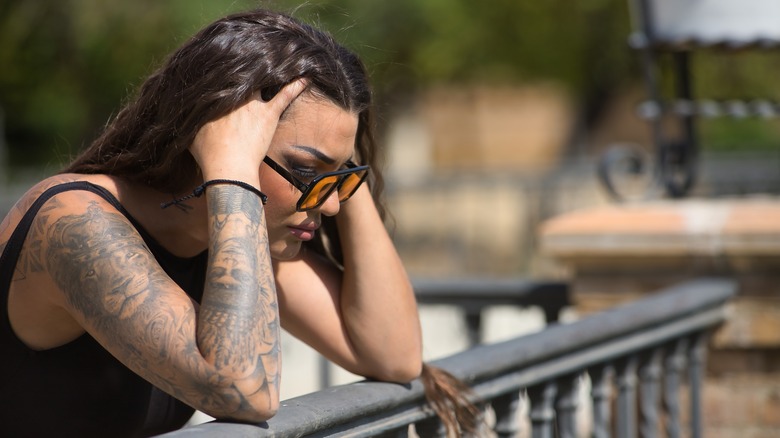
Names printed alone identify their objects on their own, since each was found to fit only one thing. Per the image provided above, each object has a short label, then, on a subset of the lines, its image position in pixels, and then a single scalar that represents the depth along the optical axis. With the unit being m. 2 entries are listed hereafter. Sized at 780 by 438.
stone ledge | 6.36
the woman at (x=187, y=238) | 5.54
